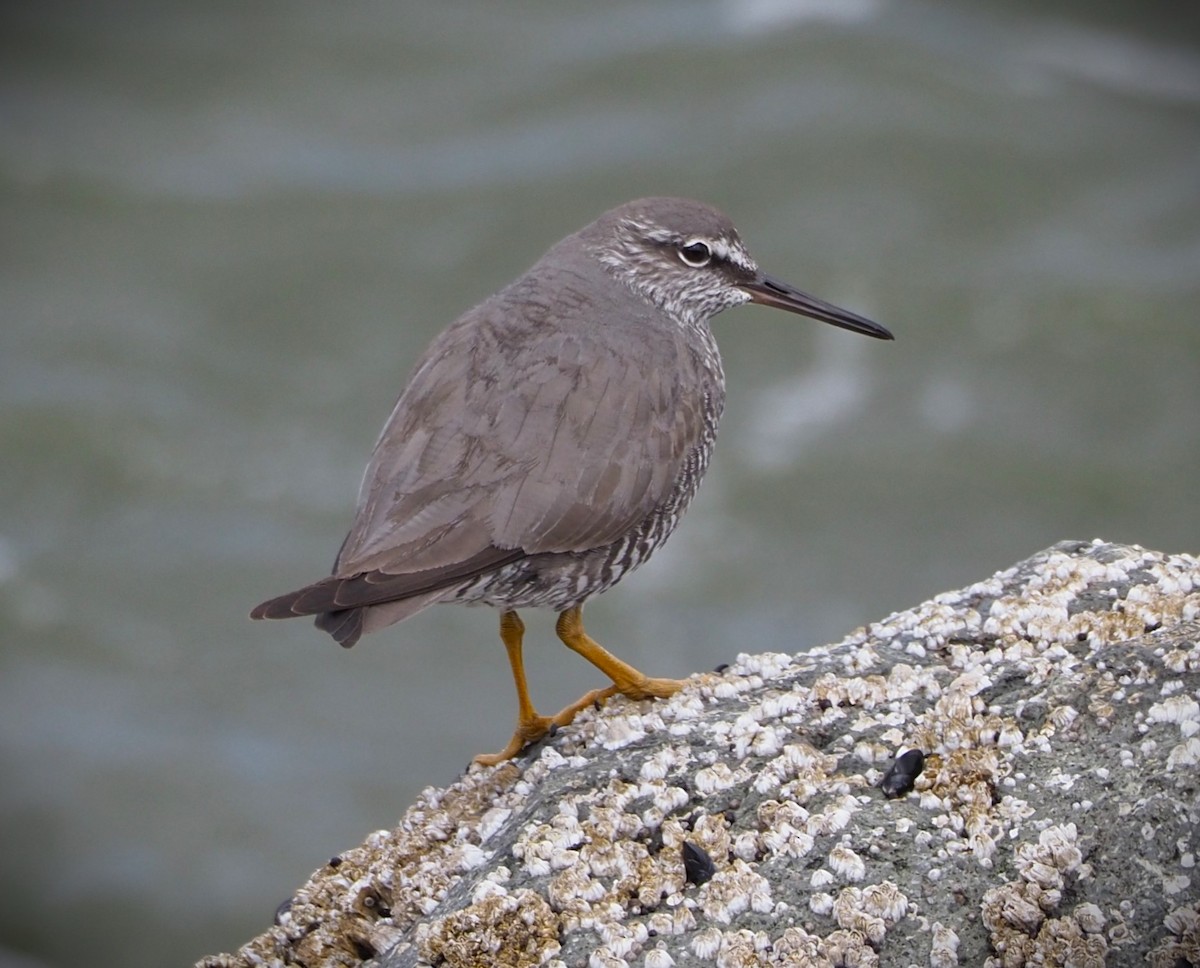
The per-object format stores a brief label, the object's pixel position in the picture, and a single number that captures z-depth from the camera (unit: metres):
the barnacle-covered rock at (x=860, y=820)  7.79
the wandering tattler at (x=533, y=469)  10.54
